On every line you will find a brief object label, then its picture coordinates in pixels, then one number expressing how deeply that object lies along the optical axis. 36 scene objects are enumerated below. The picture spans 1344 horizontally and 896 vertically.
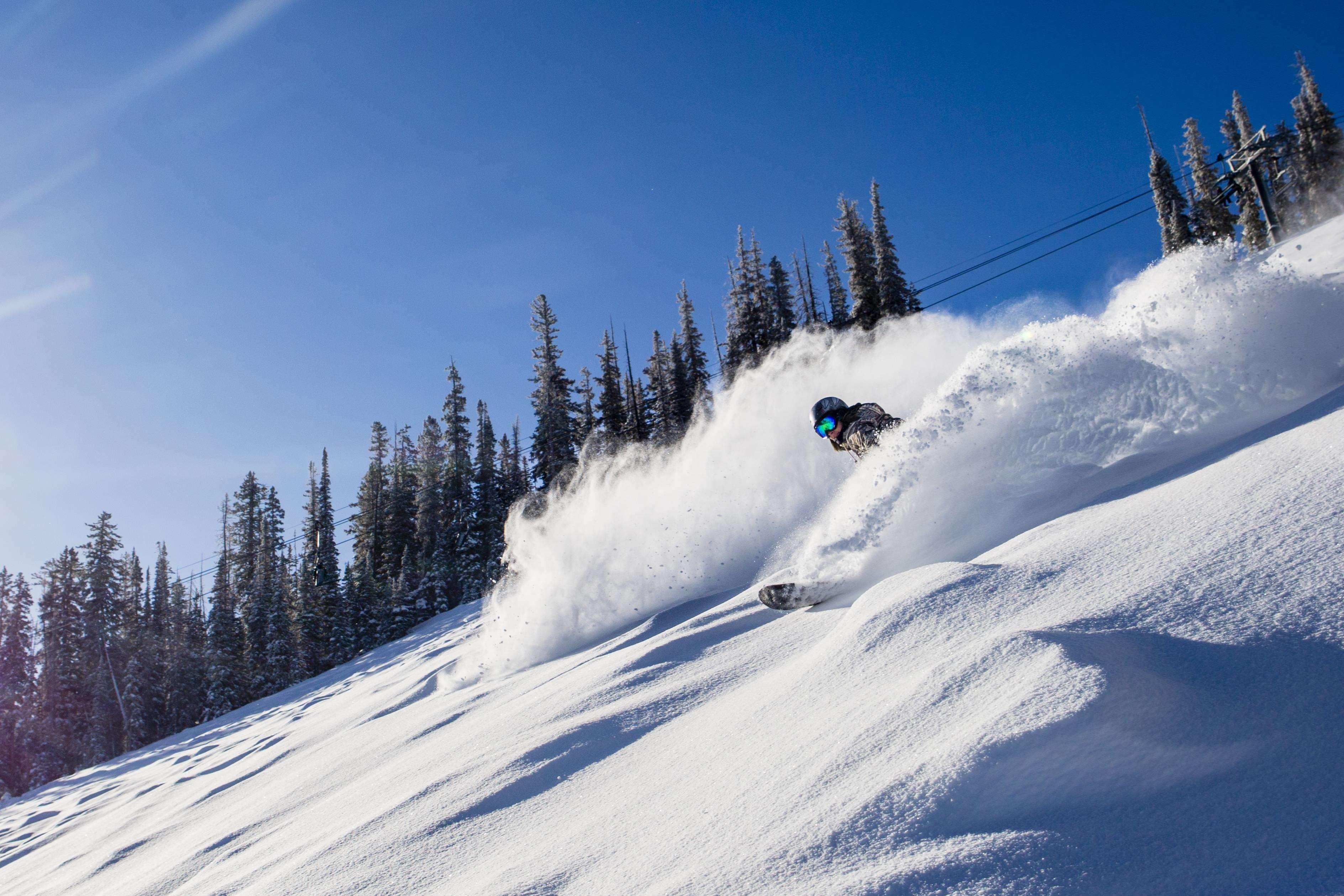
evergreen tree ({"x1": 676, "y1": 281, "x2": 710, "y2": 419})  47.91
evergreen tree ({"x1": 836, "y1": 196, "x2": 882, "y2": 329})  40.62
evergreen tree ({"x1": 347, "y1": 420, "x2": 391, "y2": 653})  42.72
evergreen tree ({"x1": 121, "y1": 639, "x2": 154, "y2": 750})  41.03
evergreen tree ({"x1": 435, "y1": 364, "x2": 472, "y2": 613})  43.59
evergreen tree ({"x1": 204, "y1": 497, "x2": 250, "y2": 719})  42.81
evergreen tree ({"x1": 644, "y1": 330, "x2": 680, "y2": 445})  46.31
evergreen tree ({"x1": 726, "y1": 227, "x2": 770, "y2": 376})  45.00
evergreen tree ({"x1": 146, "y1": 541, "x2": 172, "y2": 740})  43.03
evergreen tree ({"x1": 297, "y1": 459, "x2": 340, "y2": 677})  43.47
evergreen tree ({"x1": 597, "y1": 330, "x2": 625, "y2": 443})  47.78
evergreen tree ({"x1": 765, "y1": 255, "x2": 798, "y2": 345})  46.69
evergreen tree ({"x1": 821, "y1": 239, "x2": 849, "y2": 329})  53.12
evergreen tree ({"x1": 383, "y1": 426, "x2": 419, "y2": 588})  54.88
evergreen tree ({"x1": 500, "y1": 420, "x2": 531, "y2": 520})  51.28
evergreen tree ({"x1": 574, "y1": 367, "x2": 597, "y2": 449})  47.09
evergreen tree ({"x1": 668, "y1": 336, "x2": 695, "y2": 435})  46.12
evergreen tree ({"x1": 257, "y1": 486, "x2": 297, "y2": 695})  43.75
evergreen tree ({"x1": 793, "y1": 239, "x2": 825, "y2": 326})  56.56
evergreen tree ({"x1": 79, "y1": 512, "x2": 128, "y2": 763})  40.78
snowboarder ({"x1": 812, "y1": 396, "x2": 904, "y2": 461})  8.56
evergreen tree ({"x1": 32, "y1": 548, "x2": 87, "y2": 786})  38.53
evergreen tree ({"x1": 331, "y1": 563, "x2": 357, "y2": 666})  41.66
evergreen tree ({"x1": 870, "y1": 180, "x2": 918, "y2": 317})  39.28
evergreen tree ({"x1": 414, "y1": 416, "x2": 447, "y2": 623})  43.09
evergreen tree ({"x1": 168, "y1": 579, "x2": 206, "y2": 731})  44.09
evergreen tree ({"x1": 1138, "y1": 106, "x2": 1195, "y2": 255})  42.53
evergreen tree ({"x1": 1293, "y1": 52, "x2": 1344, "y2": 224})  42.38
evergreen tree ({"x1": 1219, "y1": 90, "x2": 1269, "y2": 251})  27.22
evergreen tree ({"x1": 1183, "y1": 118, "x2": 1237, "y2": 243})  42.09
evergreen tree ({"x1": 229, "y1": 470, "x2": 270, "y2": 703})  46.72
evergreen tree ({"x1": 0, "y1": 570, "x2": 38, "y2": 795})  37.81
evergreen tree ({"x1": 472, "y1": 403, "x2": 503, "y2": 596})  42.06
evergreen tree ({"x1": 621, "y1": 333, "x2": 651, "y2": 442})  48.19
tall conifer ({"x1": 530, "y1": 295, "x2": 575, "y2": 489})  43.25
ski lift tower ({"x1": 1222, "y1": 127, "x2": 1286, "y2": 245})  20.80
